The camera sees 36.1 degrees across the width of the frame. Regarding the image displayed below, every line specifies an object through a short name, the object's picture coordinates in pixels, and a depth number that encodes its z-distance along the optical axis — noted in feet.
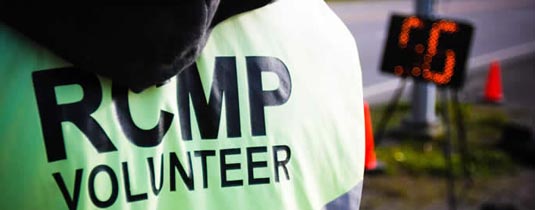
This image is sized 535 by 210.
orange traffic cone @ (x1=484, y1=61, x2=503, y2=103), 30.79
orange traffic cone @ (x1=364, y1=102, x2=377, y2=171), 19.90
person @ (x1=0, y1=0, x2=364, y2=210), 3.56
